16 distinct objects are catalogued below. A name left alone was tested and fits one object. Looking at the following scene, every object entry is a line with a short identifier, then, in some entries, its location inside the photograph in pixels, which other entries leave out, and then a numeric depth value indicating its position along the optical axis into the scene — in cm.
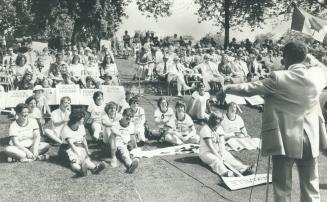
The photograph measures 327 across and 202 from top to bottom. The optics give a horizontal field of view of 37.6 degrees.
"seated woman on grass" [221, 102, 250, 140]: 1138
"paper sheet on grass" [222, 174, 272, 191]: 807
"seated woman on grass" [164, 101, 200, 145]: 1077
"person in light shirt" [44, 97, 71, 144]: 1011
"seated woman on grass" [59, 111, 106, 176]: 852
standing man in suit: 494
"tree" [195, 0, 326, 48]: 3094
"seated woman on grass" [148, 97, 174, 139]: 1108
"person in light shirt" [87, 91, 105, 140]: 1072
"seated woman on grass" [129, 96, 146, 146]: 1055
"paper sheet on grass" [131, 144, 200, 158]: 973
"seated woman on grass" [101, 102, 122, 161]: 978
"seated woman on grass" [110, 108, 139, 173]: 882
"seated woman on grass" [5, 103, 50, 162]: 895
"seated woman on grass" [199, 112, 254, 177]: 891
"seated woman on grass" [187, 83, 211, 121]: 1336
